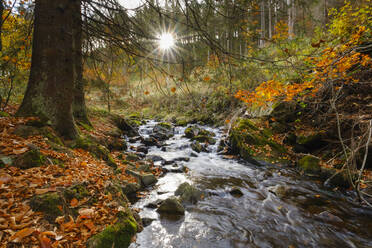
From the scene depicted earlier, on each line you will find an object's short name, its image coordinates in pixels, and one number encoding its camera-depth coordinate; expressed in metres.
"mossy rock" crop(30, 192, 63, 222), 2.04
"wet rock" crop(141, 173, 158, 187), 4.94
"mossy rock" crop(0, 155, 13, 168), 2.47
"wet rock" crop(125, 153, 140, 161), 6.31
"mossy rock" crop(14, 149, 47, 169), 2.62
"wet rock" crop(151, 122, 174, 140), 10.34
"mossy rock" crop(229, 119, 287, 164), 7.06
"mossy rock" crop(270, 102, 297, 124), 8.06
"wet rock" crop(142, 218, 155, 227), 3.35
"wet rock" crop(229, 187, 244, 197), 4.84
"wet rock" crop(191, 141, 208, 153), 8.48
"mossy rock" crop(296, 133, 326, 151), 6.67
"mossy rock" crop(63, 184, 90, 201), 2.42
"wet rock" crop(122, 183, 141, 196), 4.17
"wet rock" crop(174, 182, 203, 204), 4.32
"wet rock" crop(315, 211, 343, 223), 3.76
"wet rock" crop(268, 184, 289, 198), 4.83
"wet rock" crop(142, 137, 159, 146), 8.99
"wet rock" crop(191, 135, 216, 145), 9.32
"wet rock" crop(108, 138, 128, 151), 6.82
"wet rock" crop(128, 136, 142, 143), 9.12
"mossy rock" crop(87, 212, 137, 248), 2.10
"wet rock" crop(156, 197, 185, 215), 3.75
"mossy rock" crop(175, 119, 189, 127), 13.67
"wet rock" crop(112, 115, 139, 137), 9.98
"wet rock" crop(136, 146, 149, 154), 7.76
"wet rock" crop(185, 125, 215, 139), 10.22
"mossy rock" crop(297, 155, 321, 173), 5.86
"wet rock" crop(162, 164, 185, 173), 6.14
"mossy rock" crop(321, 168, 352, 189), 4.87
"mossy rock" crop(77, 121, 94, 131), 6.12
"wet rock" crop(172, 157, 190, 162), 7.27
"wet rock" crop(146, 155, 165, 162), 6.95
